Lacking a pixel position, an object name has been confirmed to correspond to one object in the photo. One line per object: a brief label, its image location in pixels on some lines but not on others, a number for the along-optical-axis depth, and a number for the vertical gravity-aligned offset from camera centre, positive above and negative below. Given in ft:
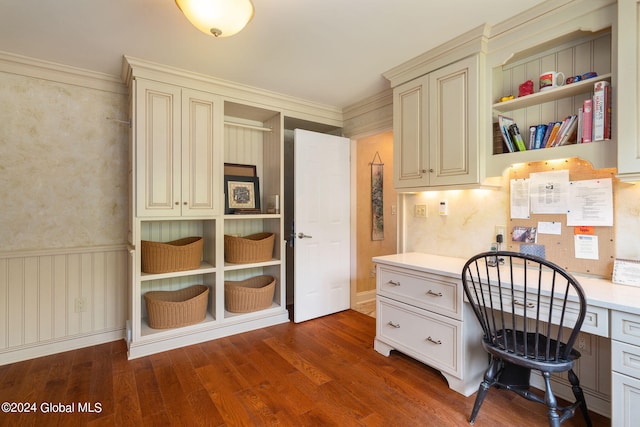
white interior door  10.59 -0.42
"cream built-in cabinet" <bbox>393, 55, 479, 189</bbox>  7.04 +2.16
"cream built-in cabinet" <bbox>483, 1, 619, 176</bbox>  5.47 +3.07
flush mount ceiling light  4.92 +3.31
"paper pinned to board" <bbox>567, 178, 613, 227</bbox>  5.75 +0.20
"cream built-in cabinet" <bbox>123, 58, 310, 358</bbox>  8.19 +0.99
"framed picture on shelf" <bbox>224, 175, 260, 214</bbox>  10.30 +0.67
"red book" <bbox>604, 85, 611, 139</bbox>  5.34 +1.83
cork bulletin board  5.77 -0.45
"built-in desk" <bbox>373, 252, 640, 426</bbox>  4.38 -2.17
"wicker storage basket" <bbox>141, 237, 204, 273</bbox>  8.41 -1.23
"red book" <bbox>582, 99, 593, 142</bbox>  5.55 +1.69
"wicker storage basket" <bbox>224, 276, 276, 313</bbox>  9.84 -2.75
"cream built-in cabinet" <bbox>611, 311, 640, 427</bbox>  4.30 -2.23
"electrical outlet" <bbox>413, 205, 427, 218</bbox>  9.11 +0.07
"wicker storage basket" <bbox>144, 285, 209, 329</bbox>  8.54 -2.76
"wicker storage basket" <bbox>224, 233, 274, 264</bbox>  9.86 -1.19
